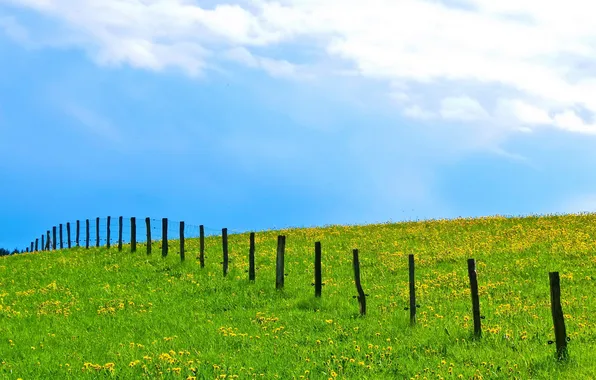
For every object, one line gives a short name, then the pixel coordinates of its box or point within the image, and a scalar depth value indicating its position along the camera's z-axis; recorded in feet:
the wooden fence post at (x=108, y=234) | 144.46
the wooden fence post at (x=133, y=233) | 129.70
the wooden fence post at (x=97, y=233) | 158.81
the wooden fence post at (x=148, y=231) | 123.82
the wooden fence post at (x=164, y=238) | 118.21
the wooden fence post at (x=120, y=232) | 135.54
